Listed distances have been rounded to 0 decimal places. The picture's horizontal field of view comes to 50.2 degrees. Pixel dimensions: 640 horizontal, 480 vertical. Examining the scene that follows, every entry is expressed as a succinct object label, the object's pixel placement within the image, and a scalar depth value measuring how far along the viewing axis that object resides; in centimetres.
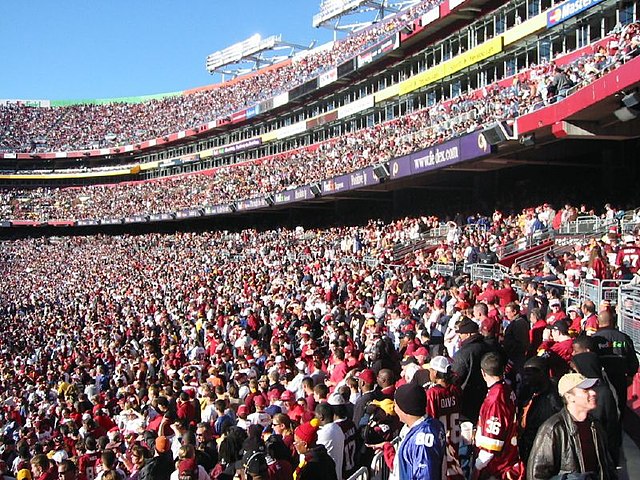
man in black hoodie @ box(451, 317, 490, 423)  535
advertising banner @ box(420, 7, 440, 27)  2897
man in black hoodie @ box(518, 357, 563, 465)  455
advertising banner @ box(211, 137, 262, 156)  4797
